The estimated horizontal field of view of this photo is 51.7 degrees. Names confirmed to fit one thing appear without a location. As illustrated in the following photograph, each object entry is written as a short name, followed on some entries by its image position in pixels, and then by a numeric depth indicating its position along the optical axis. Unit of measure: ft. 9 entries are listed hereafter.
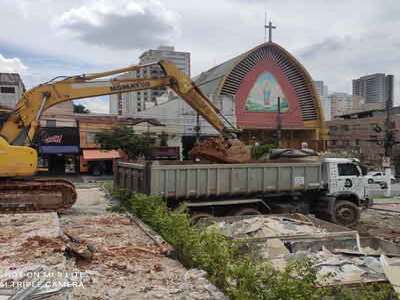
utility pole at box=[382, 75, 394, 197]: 89.79
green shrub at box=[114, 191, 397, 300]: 14.89
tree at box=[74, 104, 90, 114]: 215.92
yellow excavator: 36.65
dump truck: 36.78
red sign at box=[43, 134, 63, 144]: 115.01
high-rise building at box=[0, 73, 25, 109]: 144.83
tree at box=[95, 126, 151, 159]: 116.50
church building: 163.32
